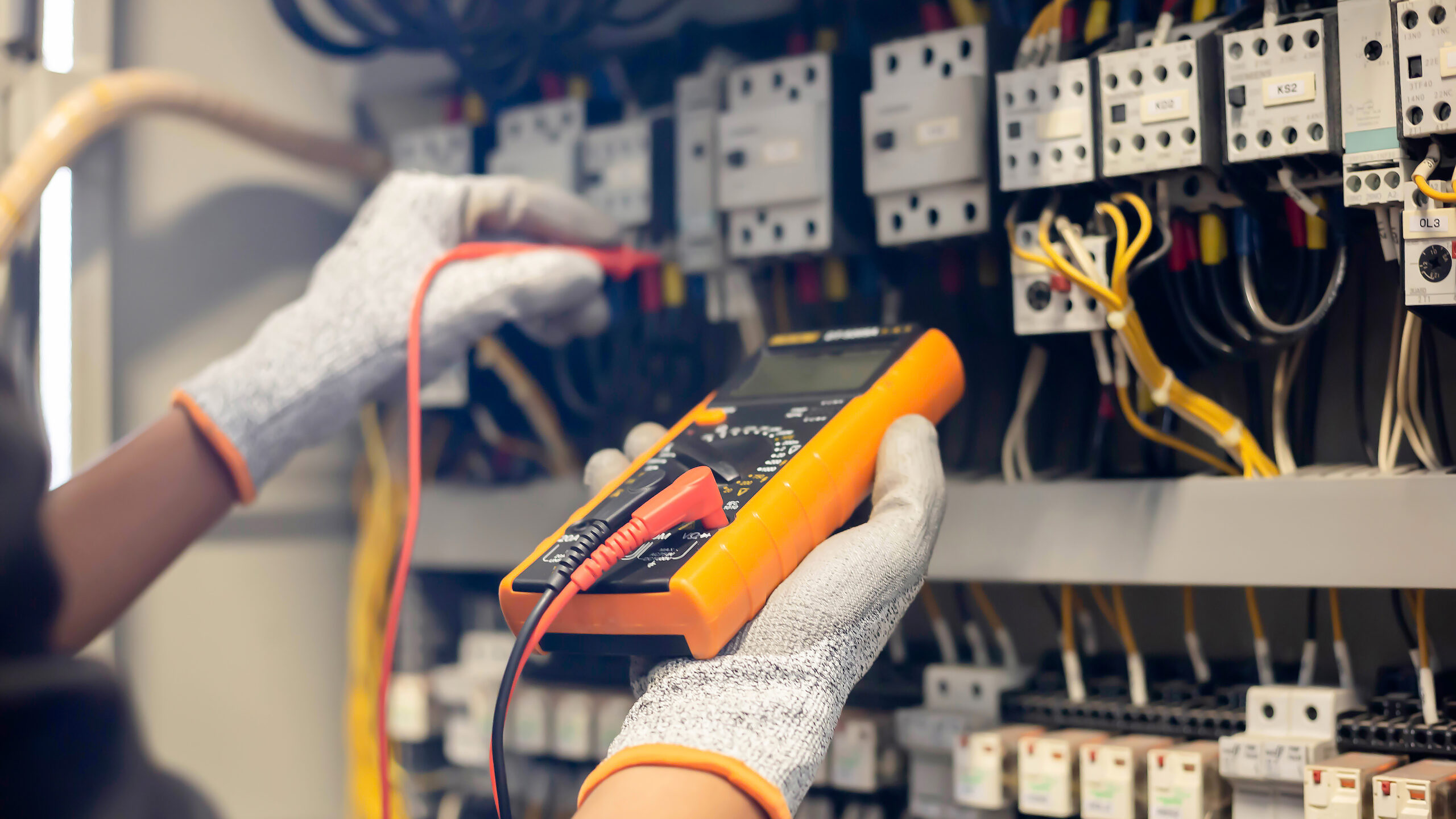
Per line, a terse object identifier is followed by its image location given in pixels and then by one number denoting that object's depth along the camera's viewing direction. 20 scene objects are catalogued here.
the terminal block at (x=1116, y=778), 0.88
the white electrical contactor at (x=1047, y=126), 0.88
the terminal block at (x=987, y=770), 0.93
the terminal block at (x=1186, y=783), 0.86
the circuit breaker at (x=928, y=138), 0.94
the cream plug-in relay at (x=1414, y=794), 0.75
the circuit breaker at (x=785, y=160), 1.02
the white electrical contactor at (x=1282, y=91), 0.79
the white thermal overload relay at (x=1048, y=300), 0.87
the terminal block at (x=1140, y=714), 0.91
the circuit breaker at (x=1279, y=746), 0.82
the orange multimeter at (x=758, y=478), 0.67
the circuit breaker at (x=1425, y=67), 0.72
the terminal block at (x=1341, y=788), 0.78
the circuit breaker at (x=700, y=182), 1.12
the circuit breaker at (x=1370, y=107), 0.75
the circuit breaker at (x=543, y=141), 1.20
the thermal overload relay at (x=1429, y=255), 0.73
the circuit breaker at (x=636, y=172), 1.16
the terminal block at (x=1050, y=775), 0.90
